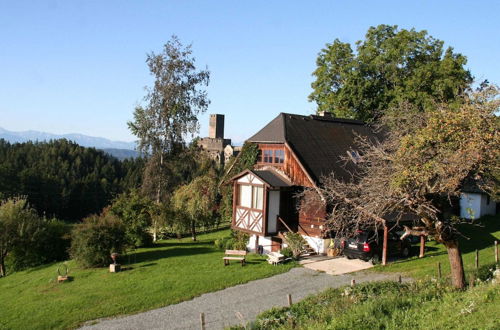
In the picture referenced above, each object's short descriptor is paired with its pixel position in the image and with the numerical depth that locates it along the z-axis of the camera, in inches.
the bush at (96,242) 866.8
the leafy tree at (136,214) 1060.5
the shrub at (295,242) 870.4
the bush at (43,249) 1053.2
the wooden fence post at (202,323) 463.2
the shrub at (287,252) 850.1
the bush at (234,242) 976.3
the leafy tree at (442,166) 474.3
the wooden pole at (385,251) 777.6
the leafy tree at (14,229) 1022.4
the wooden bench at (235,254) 818.5
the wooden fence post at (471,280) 489.3
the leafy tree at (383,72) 1262.3
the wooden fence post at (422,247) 831.2
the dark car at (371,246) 794.2
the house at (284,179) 908.0
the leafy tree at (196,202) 1173.1
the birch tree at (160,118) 1285.7
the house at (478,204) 1240.4
